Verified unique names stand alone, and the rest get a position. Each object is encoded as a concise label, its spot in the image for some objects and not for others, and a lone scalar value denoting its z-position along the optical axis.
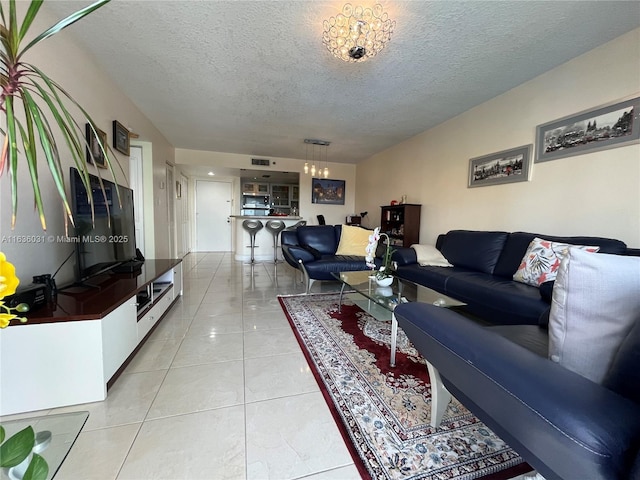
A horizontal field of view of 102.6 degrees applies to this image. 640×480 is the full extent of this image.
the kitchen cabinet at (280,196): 7.85
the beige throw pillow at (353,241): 3.72
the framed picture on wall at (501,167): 2.67
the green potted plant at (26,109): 0.54
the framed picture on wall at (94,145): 2.23
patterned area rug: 1.02
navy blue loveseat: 3.18
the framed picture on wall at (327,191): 6.28
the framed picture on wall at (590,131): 1.93
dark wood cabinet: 4.16
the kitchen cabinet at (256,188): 7.51
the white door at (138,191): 3.63
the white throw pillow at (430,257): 3.06
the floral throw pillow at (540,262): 1.98
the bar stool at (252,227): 5.06
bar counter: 5.51
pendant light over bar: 4.75
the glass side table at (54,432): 0.72
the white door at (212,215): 6.68
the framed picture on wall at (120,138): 2.74
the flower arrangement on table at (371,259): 2.15
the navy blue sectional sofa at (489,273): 1.83
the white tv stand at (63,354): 1.20
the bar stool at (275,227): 5.21
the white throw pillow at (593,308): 0.66
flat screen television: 1.61
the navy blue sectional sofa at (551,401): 0.46
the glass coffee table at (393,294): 1.85
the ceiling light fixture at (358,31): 1.69
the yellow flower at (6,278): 0.52
